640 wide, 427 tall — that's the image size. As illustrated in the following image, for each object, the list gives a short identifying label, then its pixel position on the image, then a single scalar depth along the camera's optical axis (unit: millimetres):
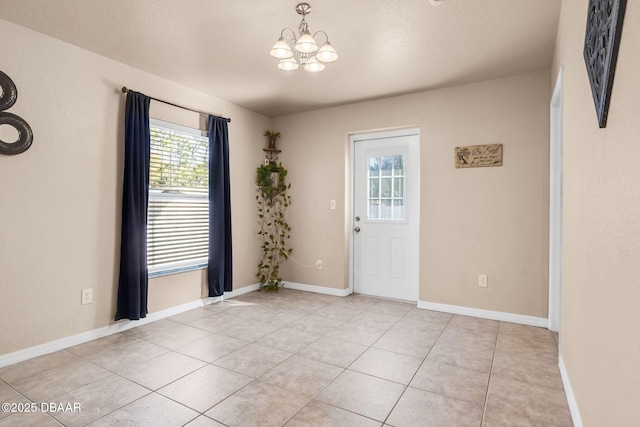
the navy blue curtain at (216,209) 4094
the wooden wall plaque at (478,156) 3549
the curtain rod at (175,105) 3201
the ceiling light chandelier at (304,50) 2332
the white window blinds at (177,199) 3576
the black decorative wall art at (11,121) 2477
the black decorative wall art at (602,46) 1069
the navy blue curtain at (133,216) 3199
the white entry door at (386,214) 4219
